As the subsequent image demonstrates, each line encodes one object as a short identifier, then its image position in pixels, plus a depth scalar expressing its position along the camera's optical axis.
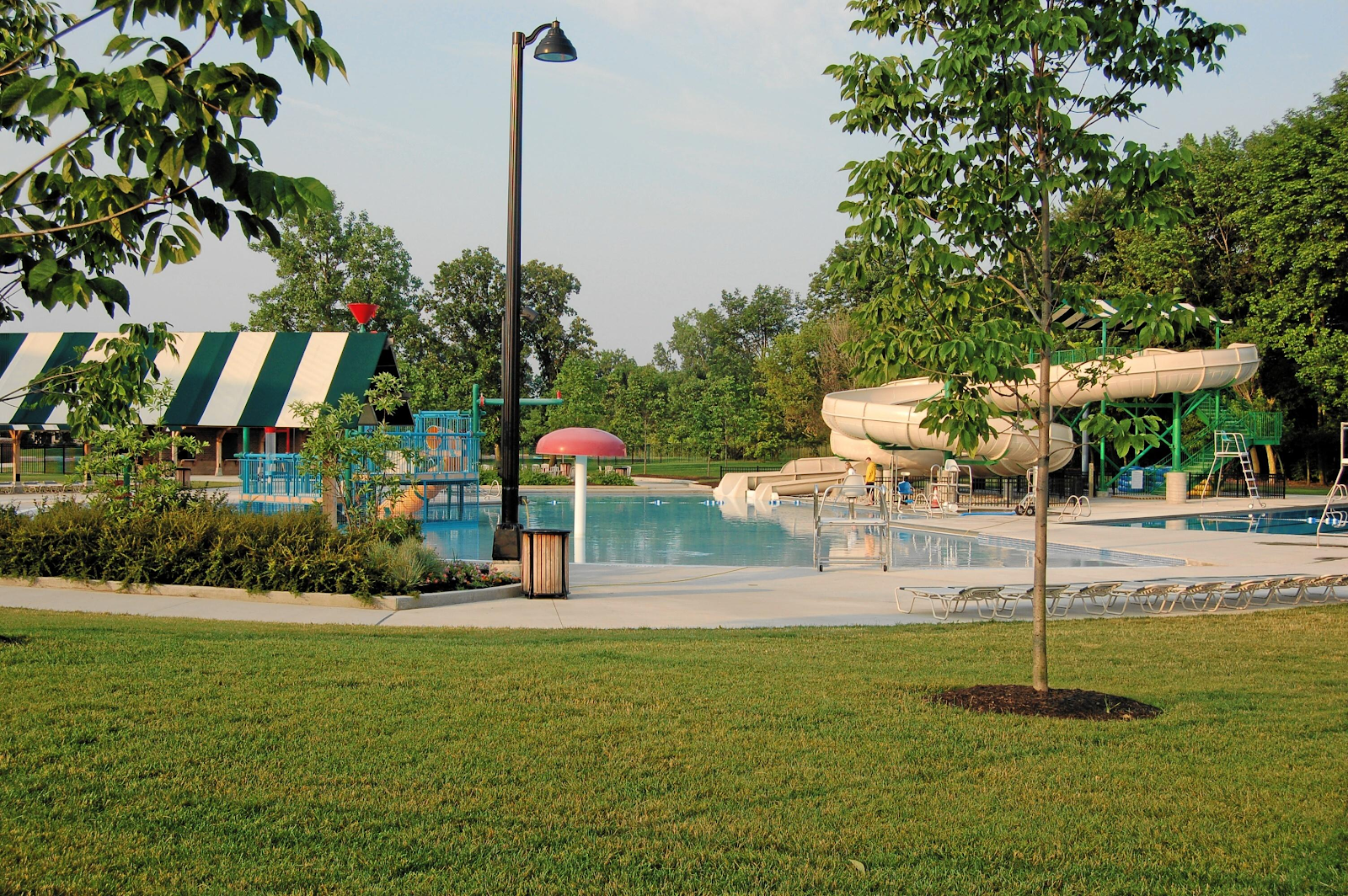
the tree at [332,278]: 55.03
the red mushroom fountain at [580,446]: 17.53
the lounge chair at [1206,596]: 12.33
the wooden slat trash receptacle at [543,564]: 12.71
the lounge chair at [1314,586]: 12.95
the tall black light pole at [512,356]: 14.29
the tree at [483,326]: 61.28
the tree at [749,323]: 94.00
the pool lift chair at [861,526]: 16.77
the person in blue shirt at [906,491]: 32.84
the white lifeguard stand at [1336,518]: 24.91
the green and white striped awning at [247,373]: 32.12
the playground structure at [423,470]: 24.50
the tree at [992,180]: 6.39
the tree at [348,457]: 14.34
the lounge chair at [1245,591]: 12.59
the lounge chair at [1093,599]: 12.02
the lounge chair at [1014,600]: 11.82
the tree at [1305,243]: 39.81
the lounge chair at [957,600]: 11.75
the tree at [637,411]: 57.22
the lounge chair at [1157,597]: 12.27
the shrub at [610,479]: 45.28
